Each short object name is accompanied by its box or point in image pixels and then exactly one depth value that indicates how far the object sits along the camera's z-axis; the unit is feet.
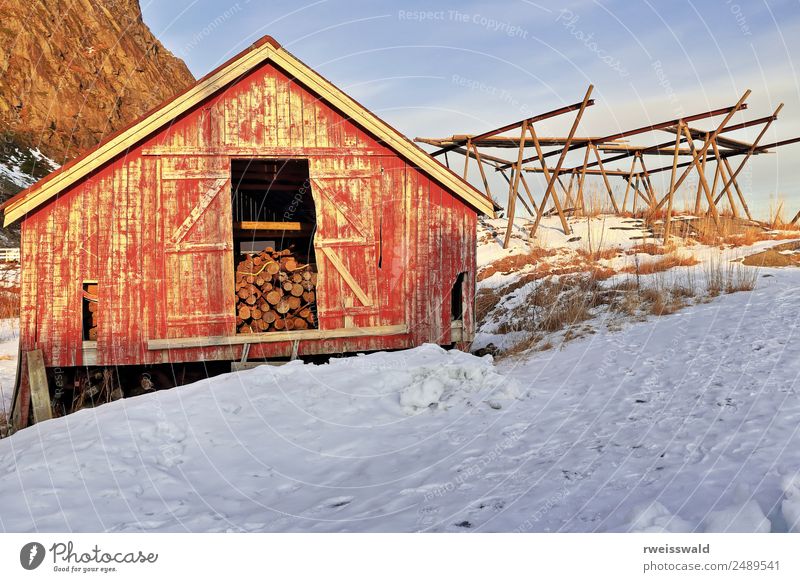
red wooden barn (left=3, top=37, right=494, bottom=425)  28.40
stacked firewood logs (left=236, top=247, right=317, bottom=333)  32.91
